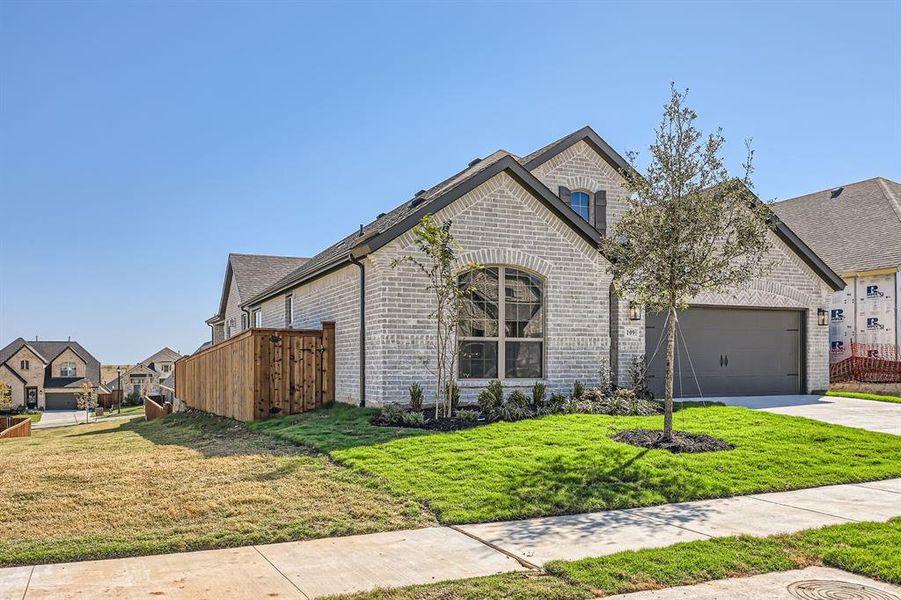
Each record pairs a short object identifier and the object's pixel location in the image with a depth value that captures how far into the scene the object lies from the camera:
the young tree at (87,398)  46.79
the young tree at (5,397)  55.82
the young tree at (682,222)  11.08
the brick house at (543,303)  14.18
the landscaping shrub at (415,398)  13.52
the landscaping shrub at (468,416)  12.71
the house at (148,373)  72.44
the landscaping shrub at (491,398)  13.36
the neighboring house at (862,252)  24.31
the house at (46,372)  68.06
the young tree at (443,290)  13.08
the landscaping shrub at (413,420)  12.19
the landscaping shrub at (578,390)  15.05
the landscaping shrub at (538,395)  14.20
